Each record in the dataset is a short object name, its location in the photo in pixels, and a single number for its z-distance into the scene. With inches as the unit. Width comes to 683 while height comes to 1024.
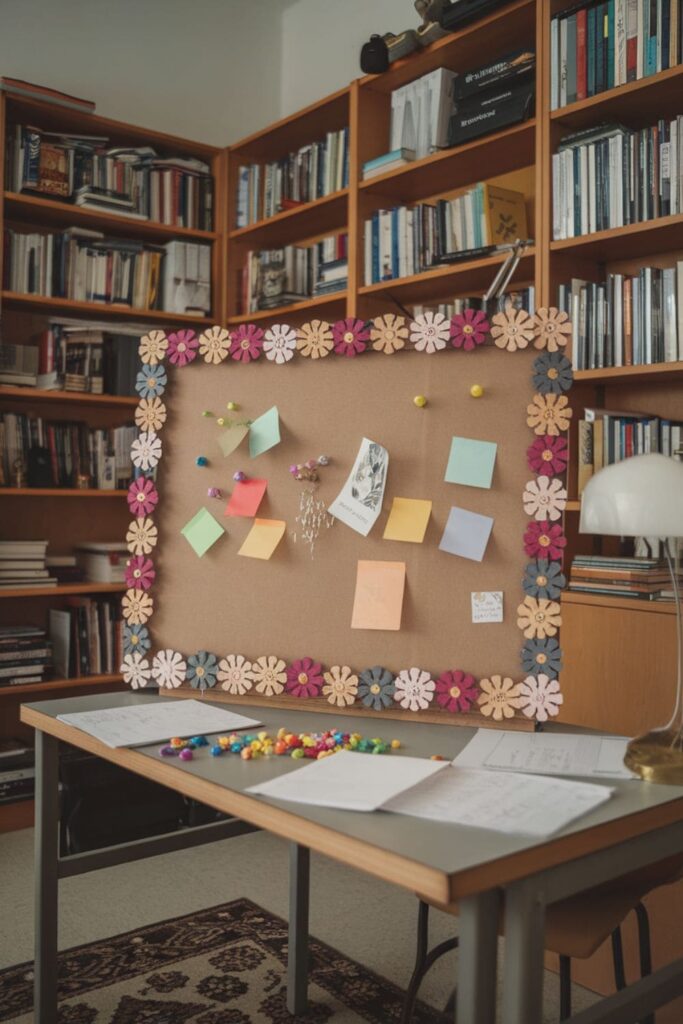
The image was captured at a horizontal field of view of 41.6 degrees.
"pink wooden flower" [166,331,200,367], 69.8
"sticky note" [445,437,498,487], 59.2
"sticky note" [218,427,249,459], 67.4
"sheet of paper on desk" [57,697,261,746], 55.8
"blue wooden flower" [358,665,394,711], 60.9
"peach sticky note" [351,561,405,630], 61.4
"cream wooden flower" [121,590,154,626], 69.3
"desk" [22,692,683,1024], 36.9
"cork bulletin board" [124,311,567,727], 59.2
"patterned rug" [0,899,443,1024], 77.0
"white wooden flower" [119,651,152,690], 68.3
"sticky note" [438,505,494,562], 59.2
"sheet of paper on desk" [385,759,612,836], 40.2
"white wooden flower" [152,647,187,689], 67.3
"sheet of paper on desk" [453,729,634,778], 48.5
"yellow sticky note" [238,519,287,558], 65.5
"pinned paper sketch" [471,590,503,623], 58.8
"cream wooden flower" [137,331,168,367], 71.1
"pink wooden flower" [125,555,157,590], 69.6
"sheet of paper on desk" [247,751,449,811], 43.1
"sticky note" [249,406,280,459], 66.1
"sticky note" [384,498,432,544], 60.7
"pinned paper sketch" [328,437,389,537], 62.1
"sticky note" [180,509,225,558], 67.7
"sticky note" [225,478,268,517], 66.3
